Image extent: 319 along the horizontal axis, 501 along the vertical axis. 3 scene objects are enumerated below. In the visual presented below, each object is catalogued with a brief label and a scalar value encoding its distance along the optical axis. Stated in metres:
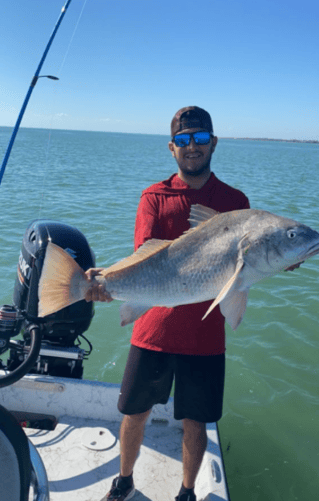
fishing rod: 4.47
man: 2.82
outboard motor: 3.83
